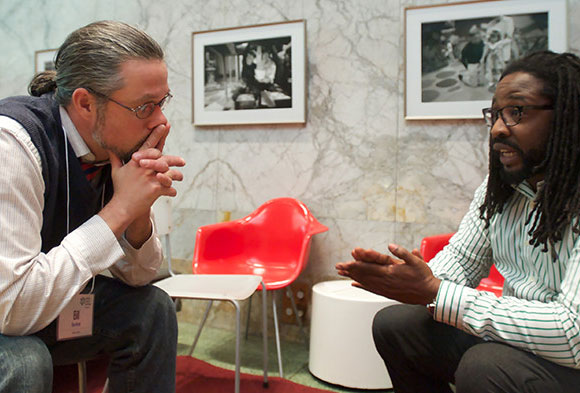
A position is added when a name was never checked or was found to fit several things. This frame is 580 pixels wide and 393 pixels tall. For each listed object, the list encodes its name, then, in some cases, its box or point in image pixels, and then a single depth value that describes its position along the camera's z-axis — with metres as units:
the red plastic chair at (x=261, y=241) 2.94
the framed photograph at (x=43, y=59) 4.07
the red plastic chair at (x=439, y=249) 2.58
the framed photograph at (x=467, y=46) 2.73
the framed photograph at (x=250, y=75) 3.25
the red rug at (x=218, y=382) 2.53
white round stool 2.48
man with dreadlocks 1.26
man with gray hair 1.17
